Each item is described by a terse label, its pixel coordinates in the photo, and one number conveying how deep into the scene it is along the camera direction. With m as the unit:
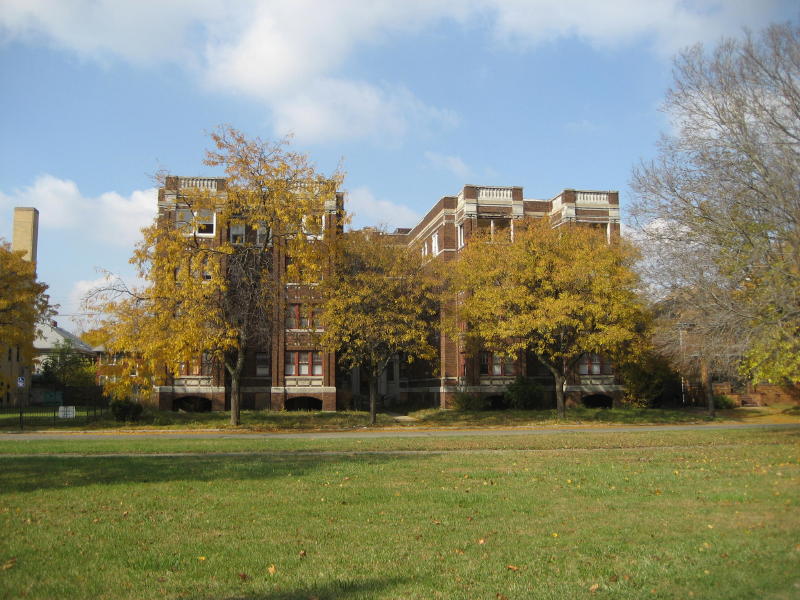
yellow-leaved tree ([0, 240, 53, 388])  34.56
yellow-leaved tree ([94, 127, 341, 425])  30.17
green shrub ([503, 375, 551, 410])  43.62
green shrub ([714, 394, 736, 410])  43.56
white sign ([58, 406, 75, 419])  34.28
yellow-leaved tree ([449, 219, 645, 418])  34.16
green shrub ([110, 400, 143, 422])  33.84
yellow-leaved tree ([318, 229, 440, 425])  33.56
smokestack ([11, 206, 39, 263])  64.75
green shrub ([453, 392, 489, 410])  43.57
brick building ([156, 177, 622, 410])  43.03
